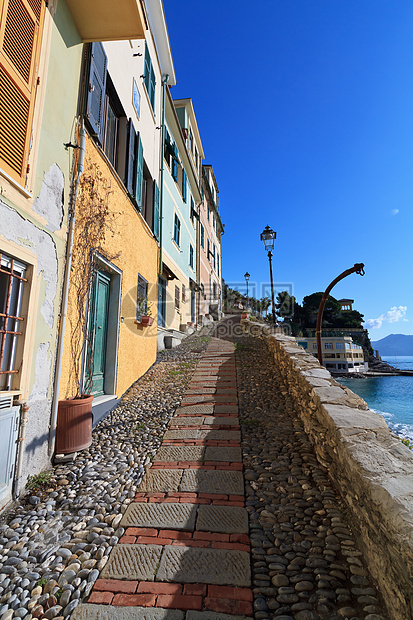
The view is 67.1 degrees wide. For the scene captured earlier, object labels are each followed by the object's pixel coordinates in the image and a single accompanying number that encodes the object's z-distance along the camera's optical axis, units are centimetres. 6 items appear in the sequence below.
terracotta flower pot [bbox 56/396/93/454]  338
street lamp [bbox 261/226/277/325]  1105
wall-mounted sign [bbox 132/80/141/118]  663
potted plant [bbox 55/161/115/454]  343
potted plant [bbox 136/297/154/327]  677
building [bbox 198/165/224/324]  1981
